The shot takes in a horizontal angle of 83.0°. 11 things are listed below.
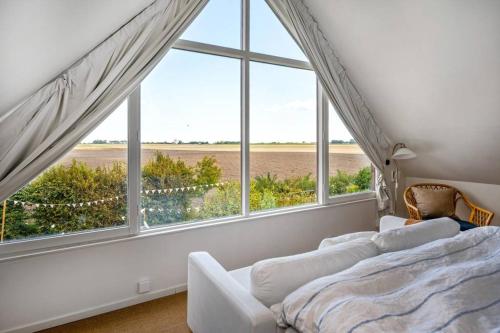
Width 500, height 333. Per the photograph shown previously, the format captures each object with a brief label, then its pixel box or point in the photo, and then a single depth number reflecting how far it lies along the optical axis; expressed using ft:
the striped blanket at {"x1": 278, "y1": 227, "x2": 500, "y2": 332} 3.14
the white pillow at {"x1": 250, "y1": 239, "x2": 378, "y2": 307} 4.15
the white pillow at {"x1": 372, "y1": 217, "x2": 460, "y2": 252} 5.21
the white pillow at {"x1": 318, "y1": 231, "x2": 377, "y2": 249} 5.74
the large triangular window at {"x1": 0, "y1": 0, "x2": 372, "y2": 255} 7.12
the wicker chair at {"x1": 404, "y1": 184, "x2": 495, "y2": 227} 10.71
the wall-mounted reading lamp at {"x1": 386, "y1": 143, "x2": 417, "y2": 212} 11.35
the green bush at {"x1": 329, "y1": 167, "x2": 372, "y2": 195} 12.05
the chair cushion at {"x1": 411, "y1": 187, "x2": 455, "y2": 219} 11.43
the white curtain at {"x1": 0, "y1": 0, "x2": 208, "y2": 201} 6.00
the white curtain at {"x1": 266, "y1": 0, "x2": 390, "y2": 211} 10.05
